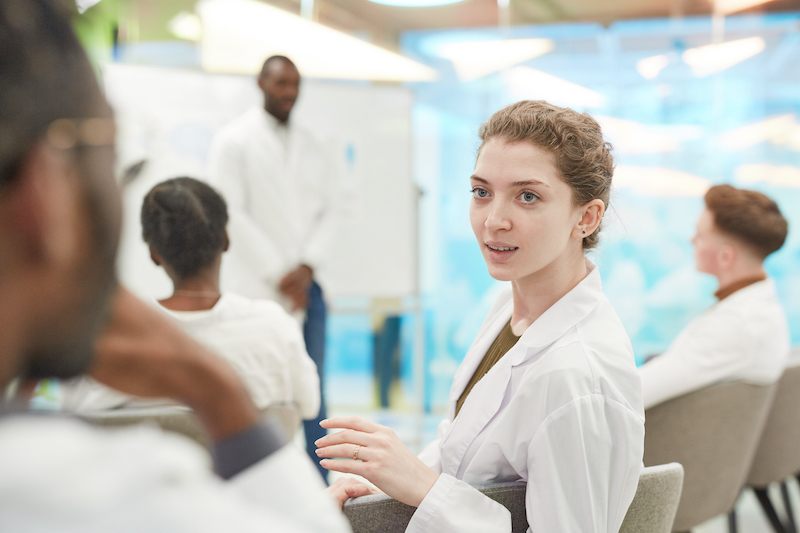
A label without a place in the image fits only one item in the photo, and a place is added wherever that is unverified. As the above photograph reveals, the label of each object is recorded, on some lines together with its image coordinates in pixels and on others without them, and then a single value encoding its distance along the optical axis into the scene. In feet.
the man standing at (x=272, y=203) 8.47
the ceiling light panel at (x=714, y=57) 14.70
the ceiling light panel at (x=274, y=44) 13.57
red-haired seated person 5.99
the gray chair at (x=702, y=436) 5.91
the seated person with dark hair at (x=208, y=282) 4.84
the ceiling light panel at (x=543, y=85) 15.07
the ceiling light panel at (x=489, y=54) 15.06
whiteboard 11.74
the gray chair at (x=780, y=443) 7.11
